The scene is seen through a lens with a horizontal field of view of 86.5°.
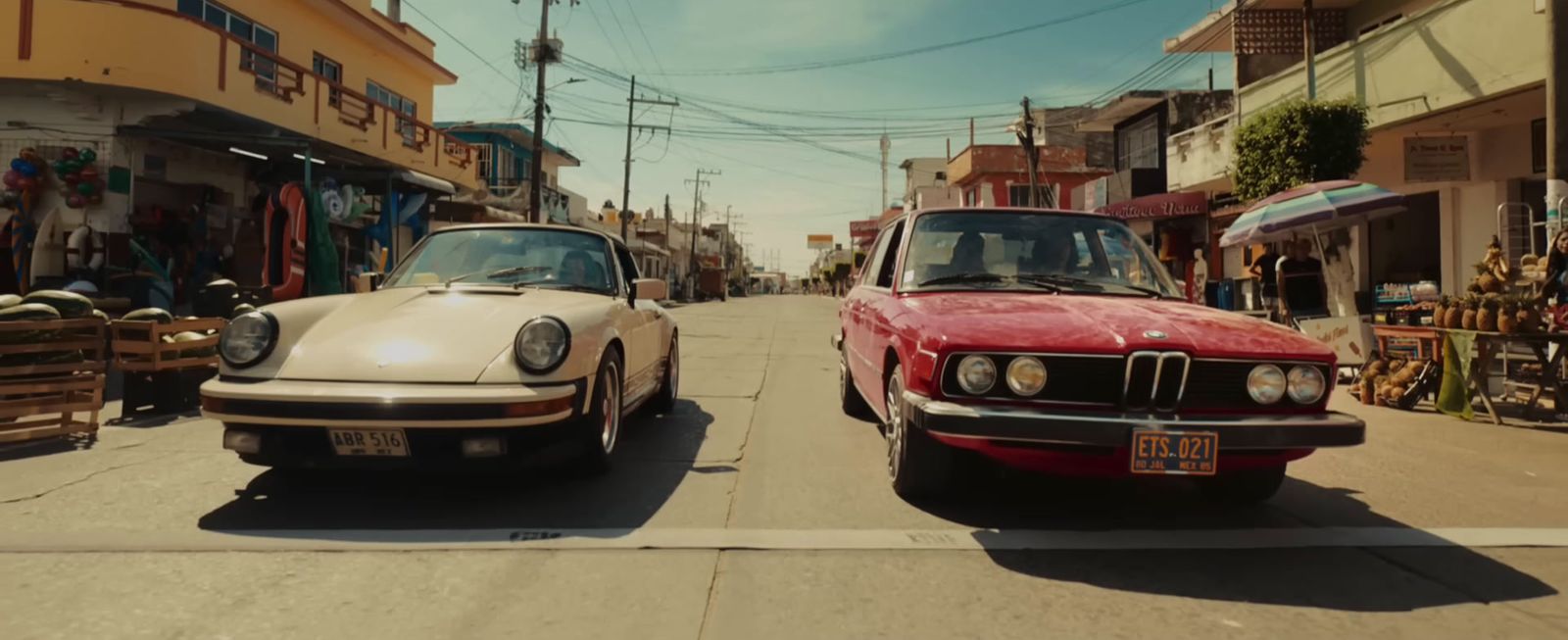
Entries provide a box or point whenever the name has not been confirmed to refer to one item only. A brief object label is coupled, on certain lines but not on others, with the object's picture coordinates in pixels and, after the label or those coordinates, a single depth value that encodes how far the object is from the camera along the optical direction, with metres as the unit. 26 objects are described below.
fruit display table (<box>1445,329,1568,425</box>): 6.26
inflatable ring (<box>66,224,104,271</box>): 10.48
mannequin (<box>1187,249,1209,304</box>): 20.47
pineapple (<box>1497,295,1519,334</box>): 6.27
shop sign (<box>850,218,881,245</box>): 71.76
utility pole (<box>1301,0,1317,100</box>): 13.50
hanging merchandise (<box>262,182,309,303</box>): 11.25
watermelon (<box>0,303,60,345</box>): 5.20
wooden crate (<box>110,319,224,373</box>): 6.22
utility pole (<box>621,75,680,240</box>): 40.19
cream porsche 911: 3.47
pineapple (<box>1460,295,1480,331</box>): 6.65
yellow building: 10.21
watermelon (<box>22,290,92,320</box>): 5.76
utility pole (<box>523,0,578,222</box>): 22.25
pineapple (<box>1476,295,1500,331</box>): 6.46
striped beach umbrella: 8.13
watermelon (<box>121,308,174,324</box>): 6.32
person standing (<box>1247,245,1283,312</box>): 11.18
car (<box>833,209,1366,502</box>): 3.13
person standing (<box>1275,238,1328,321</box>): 9.85
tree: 11.68
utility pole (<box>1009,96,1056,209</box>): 25.80
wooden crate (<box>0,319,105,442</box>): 5.12
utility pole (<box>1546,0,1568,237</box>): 7.71
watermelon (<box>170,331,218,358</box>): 6.57
